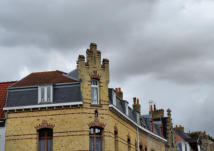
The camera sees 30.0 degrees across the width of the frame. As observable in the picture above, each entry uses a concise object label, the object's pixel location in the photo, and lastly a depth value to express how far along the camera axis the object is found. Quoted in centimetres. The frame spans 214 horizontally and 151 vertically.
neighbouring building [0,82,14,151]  3139
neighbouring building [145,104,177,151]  4950
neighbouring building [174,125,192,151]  6150
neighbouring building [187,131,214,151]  6898
